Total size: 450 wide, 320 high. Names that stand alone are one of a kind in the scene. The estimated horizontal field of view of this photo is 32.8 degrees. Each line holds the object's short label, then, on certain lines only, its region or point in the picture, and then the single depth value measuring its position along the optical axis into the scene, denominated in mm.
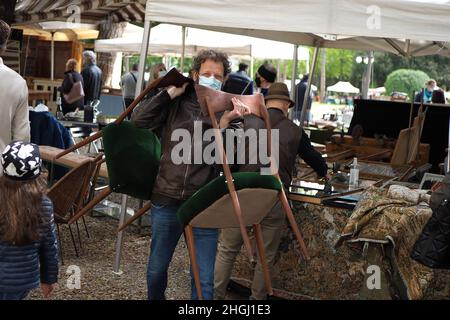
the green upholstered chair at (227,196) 3918
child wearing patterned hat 3689
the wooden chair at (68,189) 6086
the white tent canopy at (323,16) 4941
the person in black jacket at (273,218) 5250
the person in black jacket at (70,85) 13047
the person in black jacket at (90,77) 14422
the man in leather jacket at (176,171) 4207
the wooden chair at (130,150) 4352
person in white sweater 4562
